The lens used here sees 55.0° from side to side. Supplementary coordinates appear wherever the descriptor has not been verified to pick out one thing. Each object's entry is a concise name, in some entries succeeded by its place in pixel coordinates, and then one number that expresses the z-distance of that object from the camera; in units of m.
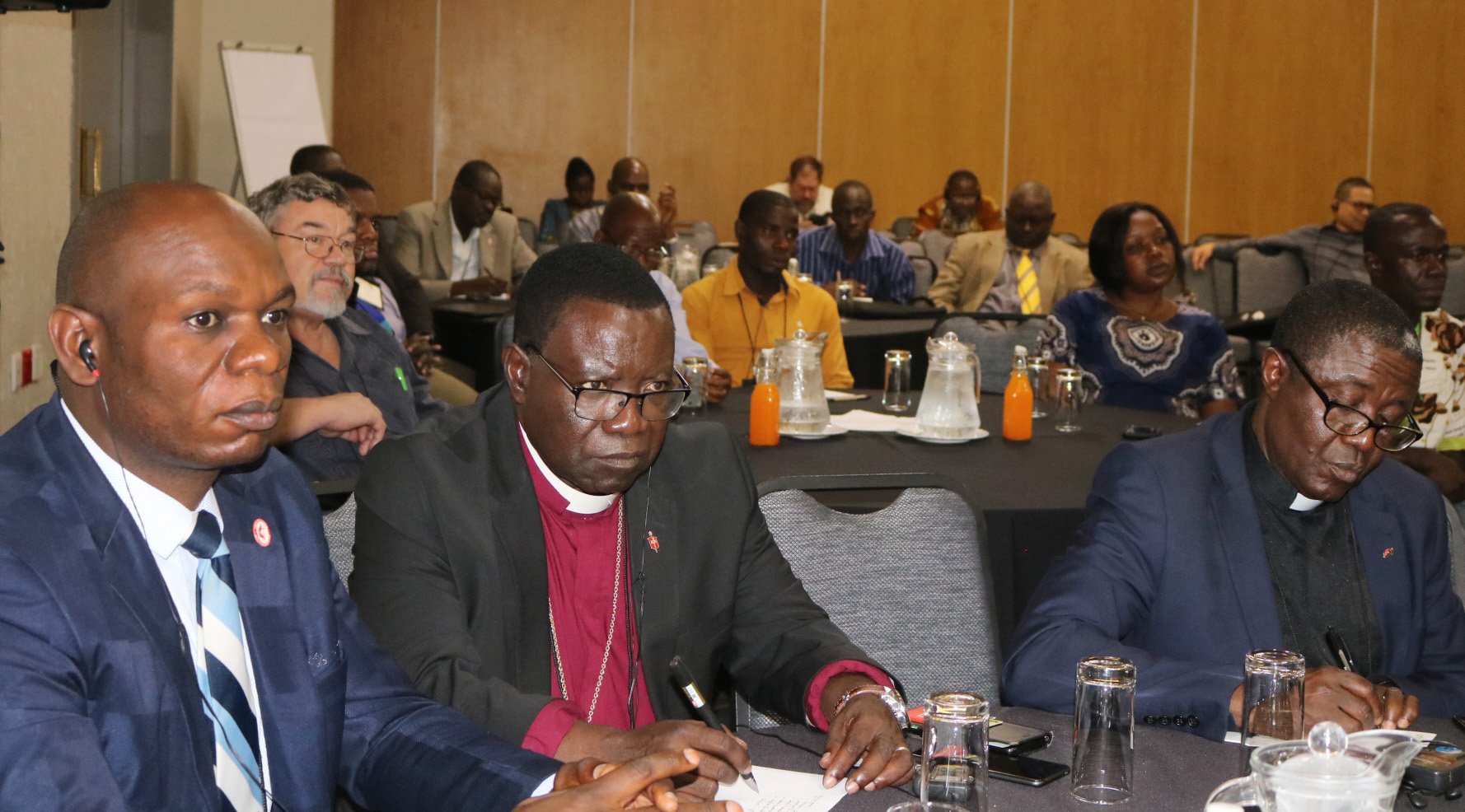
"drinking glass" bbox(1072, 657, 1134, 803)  1.60
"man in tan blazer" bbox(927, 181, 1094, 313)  8.59
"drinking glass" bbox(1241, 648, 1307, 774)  1.72
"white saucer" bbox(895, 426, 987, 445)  3.93
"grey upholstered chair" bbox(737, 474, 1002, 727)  2.37
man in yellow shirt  5.58
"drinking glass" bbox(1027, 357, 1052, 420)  4.45
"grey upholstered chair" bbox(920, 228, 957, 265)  10.00
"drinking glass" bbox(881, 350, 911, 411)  4.46
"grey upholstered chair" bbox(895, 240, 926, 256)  9.62
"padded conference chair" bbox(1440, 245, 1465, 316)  8.78
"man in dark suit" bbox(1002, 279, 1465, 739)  2.12
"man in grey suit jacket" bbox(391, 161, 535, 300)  8.63
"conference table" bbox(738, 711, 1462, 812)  1.57
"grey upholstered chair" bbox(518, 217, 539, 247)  10.05
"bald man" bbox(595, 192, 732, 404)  5.82
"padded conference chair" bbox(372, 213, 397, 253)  8.84
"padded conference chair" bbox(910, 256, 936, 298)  9.16
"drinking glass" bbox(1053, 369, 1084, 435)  4.18
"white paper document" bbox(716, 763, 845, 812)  1.58
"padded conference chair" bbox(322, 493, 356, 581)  2.19
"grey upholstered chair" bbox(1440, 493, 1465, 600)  2.43
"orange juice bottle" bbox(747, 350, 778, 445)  3.83
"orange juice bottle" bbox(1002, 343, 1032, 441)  4.00
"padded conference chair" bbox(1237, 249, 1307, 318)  8.68
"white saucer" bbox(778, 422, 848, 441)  3.95
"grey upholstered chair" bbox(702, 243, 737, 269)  8.20
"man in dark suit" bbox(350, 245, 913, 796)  1.98
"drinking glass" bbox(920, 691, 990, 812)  1.54
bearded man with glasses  3.33
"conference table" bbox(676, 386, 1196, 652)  3.17
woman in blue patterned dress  4.75
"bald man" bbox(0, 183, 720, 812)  1.35
